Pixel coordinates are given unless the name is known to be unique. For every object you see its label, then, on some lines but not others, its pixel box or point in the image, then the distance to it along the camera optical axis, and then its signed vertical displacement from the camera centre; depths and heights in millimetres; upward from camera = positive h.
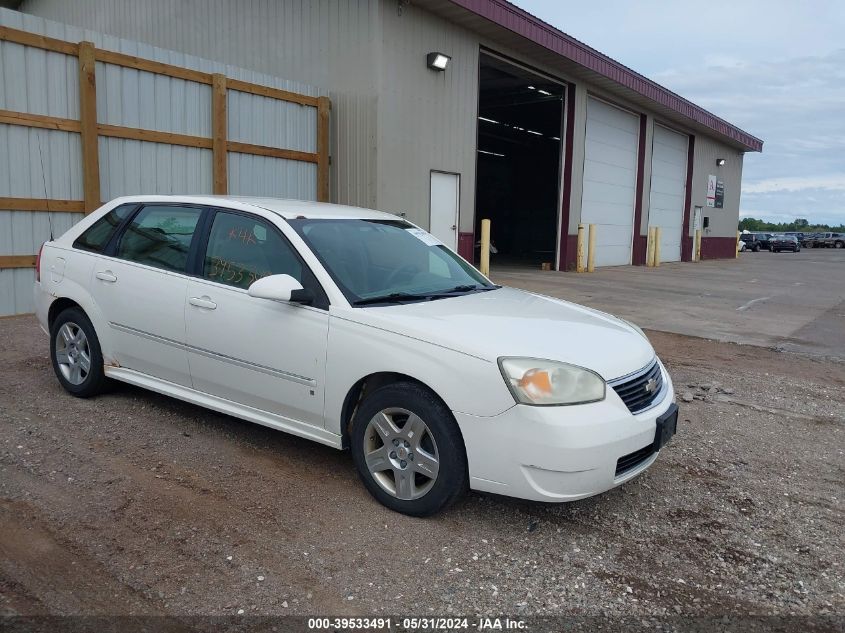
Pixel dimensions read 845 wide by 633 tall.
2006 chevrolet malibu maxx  3301 -662
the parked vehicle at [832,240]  61406 -324
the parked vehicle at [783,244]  49812 -601
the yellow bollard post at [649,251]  23938 -639
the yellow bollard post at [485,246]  15703 -394
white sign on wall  29781 +1829
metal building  12578 +3089
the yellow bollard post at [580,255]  19453 -678
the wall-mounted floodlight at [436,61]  13195 +3145
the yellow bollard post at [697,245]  29047 -486
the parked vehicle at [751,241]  51844 -492
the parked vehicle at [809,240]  62656 -368
